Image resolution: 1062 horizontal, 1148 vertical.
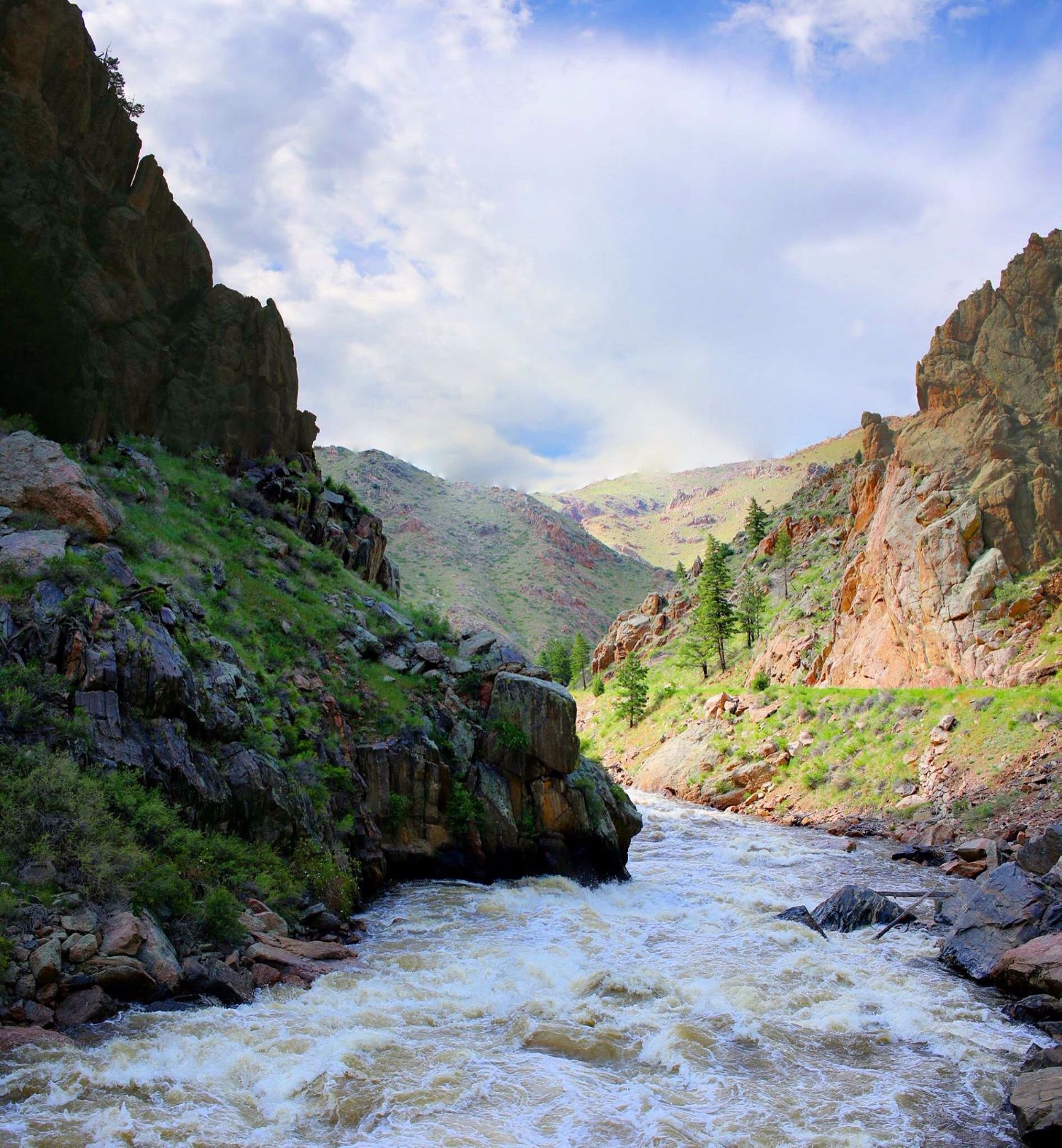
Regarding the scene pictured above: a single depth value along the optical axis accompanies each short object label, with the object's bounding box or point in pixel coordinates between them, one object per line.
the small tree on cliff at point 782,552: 74.50
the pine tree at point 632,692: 59.06
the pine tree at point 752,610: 64.25
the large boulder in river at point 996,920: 13.64
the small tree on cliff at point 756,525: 91.56
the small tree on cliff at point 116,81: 24.38
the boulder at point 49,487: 16.06
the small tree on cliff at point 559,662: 97.94
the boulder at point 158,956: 10.15
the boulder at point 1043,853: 17.38
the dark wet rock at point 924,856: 23.73
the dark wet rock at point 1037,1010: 11.34
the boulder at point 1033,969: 11.97
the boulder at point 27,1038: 8.29
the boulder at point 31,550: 13.85
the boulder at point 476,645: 24.52
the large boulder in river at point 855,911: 17.03
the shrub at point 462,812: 19.48
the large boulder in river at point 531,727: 21.06
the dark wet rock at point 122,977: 9.59
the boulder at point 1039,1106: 7.96
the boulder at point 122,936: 9.91
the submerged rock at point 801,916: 16.80
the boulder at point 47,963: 9.09
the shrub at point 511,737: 21.05
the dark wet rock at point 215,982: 10.53
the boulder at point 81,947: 9.52
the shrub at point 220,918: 11.55
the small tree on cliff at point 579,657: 96.26
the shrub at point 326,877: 14.97
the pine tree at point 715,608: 62.25
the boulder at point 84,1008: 9.05
